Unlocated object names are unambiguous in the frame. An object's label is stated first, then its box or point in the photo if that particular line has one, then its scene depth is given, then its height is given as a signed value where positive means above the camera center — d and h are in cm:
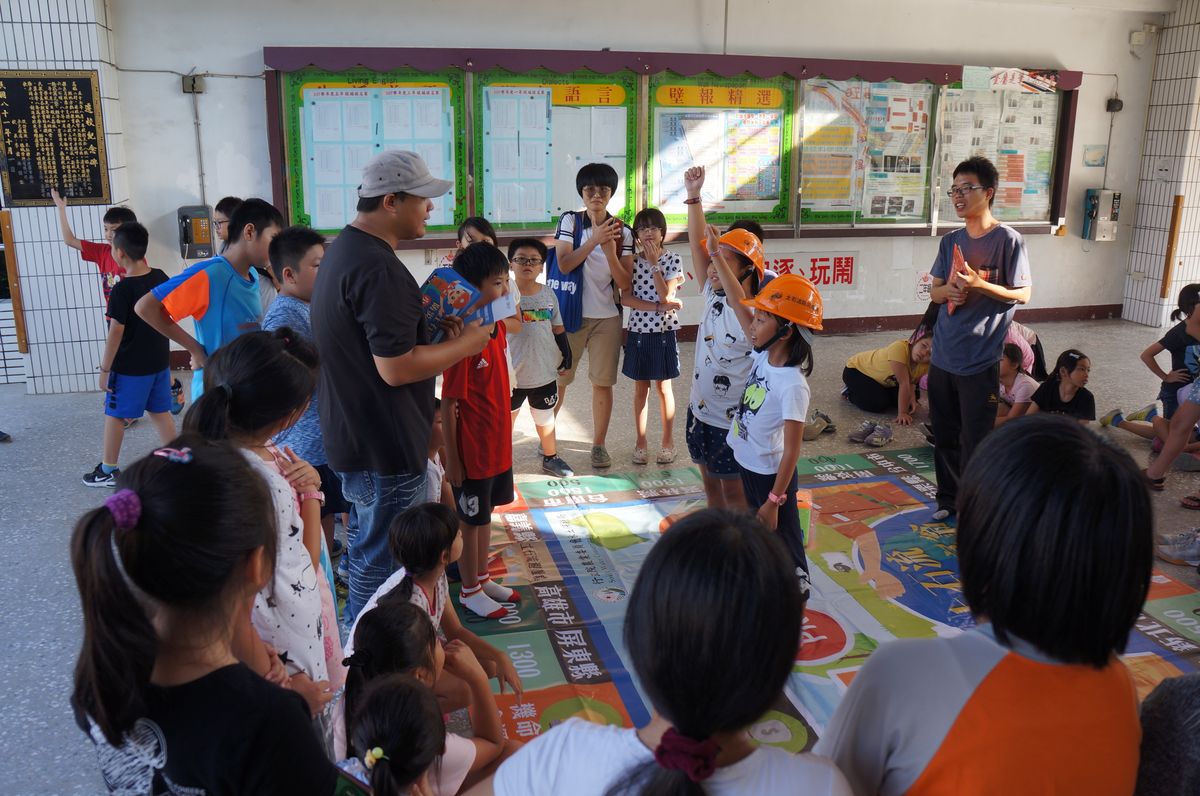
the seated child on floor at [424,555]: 235 -94
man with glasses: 383 -41
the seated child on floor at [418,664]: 201 -104
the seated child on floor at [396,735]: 171 -101
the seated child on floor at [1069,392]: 508 -109
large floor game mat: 276 -147
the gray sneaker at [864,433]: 519 -134
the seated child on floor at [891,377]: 552 -112
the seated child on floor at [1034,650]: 96 -49
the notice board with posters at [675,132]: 652 +48
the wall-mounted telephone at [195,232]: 627 -29
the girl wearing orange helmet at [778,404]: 284 -66
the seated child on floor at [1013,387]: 520 -109
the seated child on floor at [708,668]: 93 -48
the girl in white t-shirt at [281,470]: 181 -58
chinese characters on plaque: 568 +31
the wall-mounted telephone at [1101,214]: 834 -14
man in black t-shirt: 241 -44
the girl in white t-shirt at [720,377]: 346 -70
